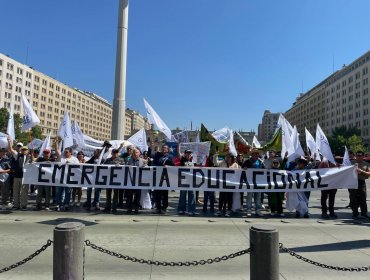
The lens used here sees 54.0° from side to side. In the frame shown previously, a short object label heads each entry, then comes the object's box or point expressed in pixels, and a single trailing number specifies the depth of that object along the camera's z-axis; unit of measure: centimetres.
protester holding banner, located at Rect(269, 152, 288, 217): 1124
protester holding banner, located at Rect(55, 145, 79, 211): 1123
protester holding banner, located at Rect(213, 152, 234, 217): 1115
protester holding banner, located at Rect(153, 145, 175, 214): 1108
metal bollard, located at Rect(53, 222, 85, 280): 422
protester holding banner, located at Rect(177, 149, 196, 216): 1092
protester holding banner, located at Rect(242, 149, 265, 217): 1110
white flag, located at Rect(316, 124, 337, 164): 1174
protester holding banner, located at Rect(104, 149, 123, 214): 1117
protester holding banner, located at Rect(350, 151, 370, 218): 1099
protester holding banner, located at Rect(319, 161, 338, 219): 1105
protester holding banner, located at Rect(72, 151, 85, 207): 1224
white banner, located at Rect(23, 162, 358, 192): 1103
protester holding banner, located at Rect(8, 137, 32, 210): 1113
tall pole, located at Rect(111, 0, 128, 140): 2388
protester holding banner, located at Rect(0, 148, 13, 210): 1127
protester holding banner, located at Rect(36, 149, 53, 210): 1118
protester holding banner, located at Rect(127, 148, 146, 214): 1109
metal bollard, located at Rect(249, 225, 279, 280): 421
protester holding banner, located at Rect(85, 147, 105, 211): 1145
